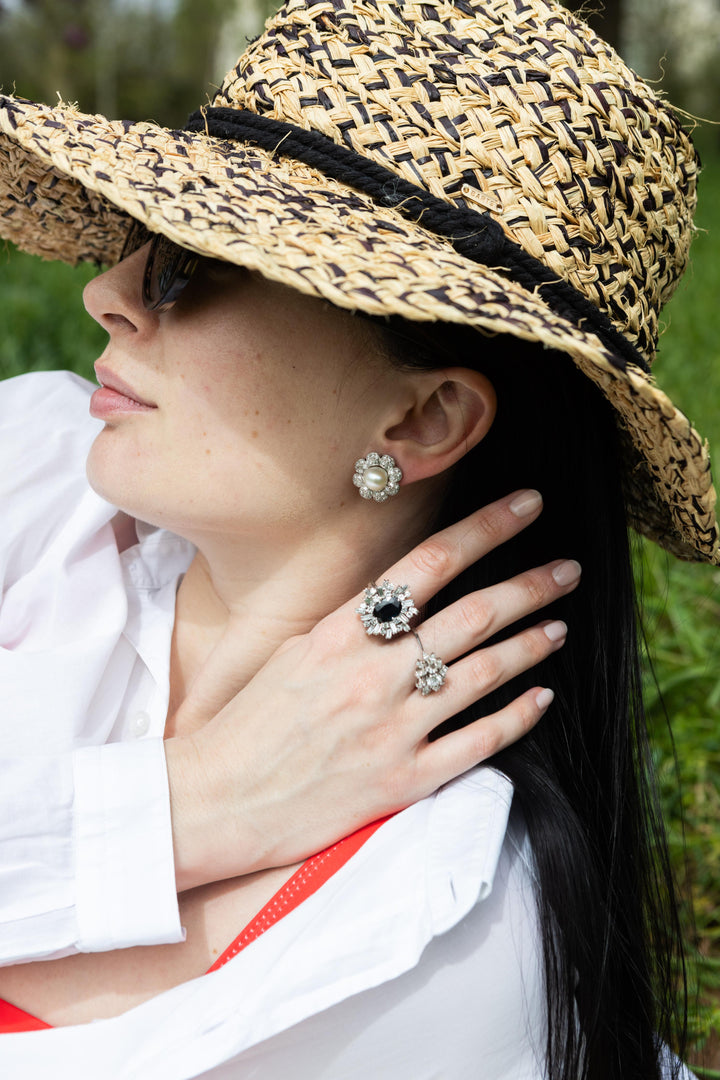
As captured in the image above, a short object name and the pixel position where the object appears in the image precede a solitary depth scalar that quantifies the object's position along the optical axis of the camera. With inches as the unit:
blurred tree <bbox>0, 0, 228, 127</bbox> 576.1
